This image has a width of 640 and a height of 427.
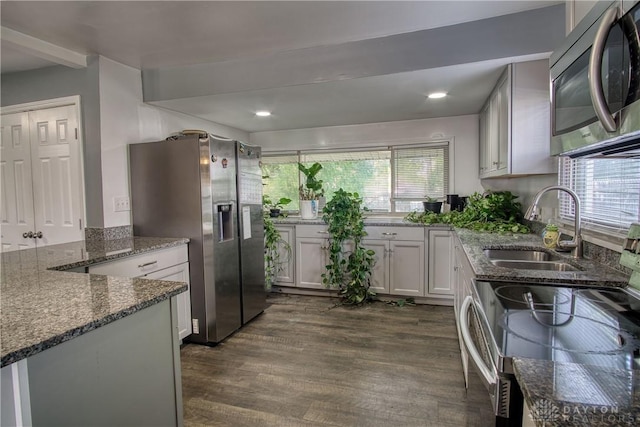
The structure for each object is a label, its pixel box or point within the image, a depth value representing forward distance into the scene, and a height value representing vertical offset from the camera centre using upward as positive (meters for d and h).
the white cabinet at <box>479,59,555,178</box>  2.31 +0.51
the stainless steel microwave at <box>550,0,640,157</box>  0.75 +0.28
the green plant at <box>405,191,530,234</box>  2.82 -0.19
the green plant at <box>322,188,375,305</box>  3.73 -0.63
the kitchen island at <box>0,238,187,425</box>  0.90 -0.46
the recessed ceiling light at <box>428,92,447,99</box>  3.02 +0.90
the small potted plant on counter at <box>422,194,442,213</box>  3.92 -0.13
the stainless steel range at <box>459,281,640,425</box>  0.72 -0.36
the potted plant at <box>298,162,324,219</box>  4.29 +0.02
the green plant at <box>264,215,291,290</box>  4.04 -0.65
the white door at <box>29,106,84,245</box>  2.74 +0.21
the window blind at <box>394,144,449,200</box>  4.13 +0.28
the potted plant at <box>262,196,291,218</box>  4.51 -0.09
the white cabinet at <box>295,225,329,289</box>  3.98 -0.68
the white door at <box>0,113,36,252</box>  2.95 +0.15
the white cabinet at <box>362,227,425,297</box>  3.68 -0.70
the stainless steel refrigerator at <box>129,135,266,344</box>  2.71 -0.09
